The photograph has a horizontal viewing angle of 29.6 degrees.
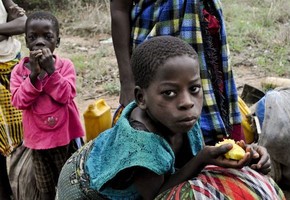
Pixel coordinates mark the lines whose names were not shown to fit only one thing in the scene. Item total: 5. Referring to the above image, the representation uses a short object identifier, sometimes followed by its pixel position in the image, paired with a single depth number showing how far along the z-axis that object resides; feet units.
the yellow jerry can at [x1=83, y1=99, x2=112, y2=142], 10.94
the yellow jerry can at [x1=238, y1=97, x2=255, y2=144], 11.16
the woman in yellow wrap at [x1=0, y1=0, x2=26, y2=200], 10.11
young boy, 5.84
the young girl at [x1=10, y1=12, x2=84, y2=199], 8.63
